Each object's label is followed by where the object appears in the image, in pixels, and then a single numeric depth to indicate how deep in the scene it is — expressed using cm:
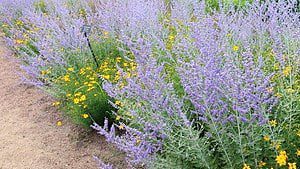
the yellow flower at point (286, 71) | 240
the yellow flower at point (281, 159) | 194
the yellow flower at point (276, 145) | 206
